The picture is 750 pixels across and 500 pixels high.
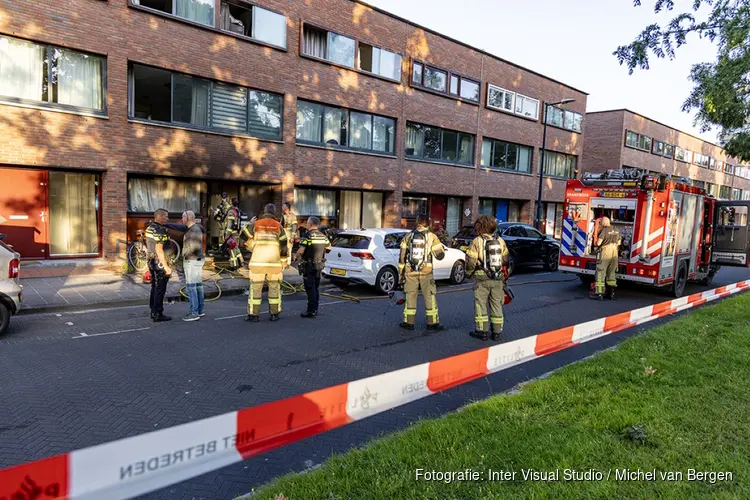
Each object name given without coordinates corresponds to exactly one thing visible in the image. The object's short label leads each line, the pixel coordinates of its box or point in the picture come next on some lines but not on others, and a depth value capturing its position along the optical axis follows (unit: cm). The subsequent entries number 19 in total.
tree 881
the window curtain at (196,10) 1366
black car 1614
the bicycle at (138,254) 1241
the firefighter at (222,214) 1395
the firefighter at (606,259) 1123
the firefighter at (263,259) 827
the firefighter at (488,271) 737
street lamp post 2436
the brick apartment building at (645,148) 3512
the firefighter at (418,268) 782
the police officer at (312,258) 862
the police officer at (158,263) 793
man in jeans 816
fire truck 1137
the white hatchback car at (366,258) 1093
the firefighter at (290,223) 1333
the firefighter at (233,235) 1327
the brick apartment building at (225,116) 1188
